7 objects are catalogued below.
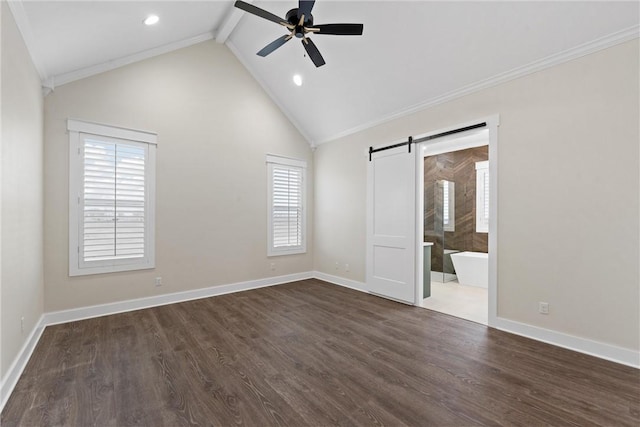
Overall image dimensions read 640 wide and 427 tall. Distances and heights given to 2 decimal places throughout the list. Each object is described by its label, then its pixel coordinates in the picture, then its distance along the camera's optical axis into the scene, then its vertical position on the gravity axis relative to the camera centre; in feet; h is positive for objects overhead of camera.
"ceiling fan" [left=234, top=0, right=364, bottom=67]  8.46 +6.07
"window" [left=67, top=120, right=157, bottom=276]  11.73 +0.61
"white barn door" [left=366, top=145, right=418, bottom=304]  14.06 -0.53
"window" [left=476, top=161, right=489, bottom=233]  20.39 +1.23
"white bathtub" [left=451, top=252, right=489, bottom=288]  17.65 -3.46
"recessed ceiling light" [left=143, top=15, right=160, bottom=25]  10.75 +7.44
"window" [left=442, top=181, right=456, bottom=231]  21.02 +0.61
